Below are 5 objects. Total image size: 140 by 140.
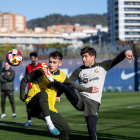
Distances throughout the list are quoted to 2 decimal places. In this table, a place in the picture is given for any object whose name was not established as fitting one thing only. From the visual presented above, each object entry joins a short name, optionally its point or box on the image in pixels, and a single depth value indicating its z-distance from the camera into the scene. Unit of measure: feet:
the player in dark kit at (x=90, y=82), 34.09
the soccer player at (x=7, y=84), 74.29
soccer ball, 42.67
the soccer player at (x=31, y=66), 57.35
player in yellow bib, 32.24
